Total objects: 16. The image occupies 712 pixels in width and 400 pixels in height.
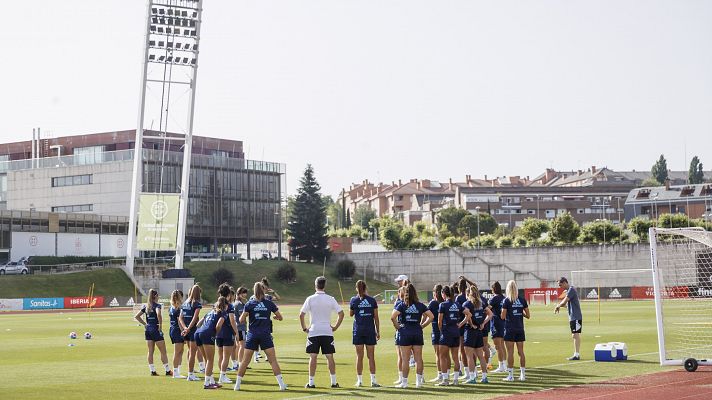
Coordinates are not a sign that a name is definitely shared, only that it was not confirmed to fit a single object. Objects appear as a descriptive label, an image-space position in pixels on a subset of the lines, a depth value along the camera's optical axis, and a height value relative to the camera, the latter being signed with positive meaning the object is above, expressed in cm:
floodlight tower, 7756 +2038
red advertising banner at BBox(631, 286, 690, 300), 8339 +188
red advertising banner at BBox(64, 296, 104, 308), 8034 +67
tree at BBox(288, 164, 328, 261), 11938 +1040
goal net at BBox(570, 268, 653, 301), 8904 +333
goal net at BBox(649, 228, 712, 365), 2262 +57
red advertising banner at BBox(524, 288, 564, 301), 8106 +176
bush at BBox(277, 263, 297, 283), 10644 +406
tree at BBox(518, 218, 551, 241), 11844 +1007
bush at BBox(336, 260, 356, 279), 11162 +480
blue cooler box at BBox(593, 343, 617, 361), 2536 -98
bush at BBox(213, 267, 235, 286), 10297 +363
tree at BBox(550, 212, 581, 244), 11050 +923
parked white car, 9362 +382
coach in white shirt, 1998 -18
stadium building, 11725 +1532
